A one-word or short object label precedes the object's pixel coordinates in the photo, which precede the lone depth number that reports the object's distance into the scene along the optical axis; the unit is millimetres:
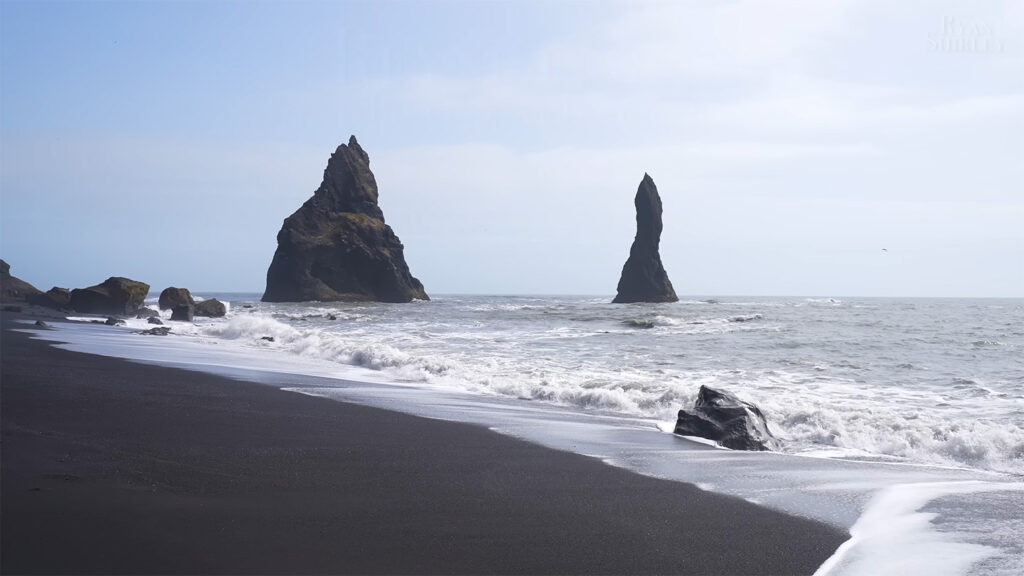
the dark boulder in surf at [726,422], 8727
